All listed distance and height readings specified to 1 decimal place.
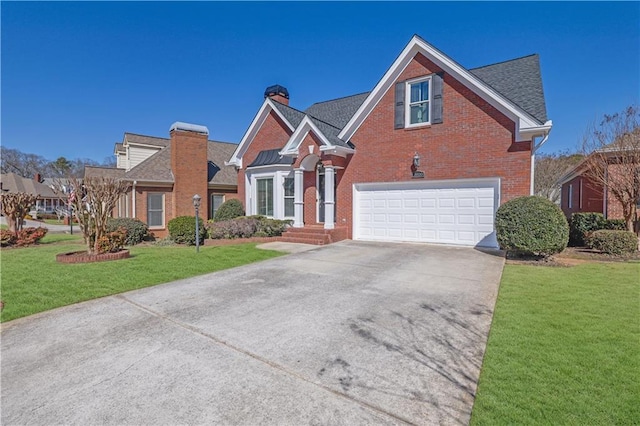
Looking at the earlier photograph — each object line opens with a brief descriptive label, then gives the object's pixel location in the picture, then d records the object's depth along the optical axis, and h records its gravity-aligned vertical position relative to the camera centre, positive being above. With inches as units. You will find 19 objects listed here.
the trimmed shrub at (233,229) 538.9 -39.8
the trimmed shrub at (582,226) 461.7 -29.4
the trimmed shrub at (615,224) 450.9 -26.2
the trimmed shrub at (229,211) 673.6 -11.5
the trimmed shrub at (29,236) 527.5 -51.1
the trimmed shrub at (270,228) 571.3 -40.2
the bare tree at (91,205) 381.1 +0.7
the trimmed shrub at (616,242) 383.9 -43.6
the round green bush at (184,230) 521.0 -39.6
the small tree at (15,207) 543.2 -2.4
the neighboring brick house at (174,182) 695.7 +52.9
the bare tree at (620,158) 417.7 +65.4
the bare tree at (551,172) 987.9 +106.8
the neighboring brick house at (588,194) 478.1 +22.6
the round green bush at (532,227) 342.6 -23.2
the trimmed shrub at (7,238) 509.7 -52.0
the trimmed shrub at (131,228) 544.5 -37.7
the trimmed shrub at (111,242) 382.6 -44.5
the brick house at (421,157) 433.7 +75.9
